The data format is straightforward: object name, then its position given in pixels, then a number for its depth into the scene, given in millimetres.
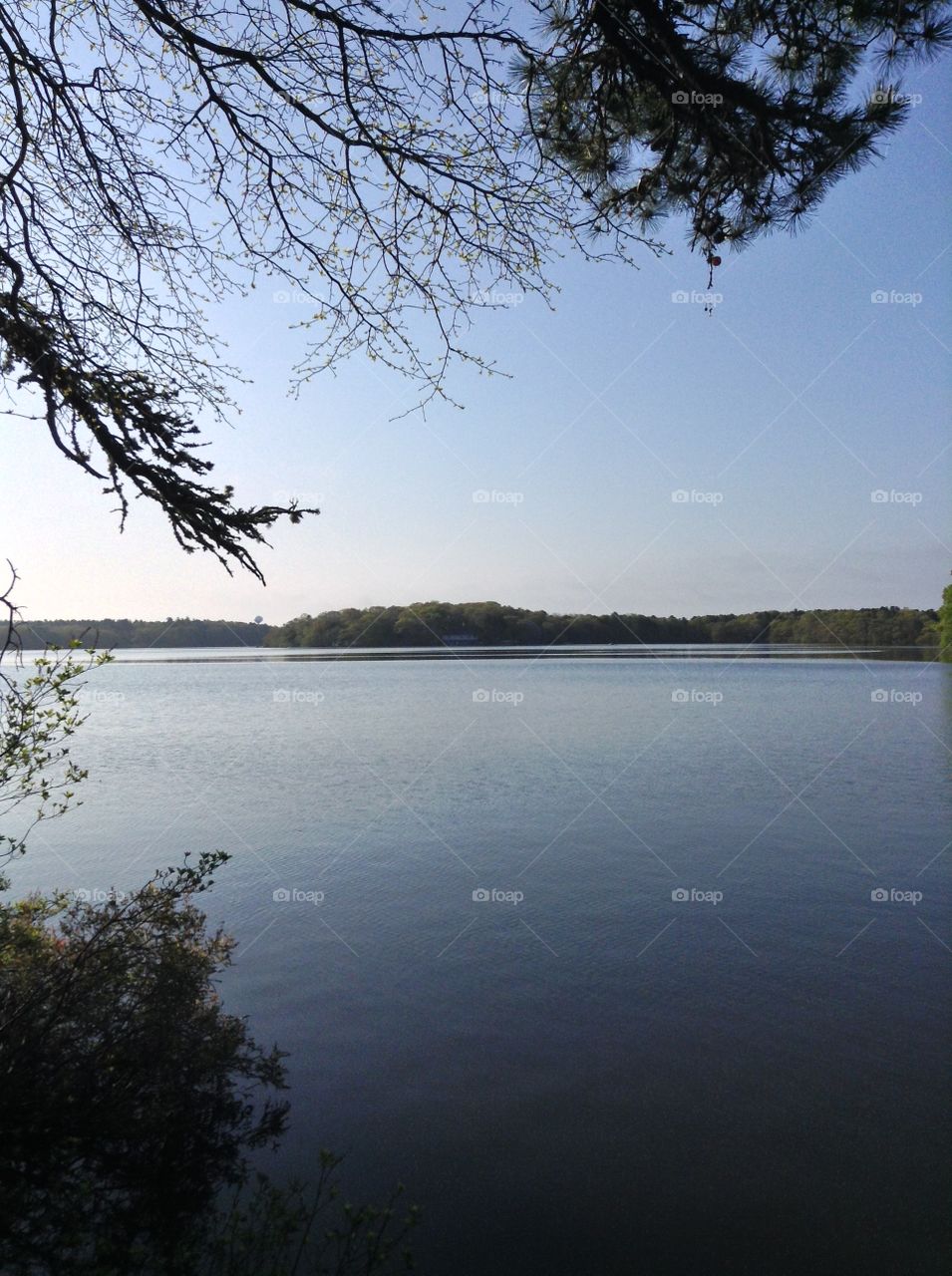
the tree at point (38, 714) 4250
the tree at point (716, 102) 4688
